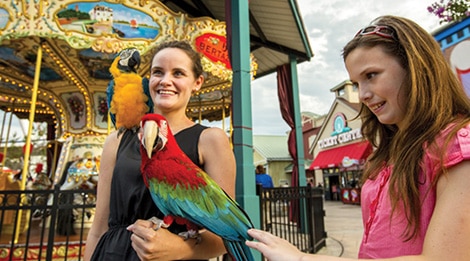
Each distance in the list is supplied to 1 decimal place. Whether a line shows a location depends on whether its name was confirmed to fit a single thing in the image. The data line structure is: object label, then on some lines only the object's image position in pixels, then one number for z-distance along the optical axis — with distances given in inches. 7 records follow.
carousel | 217.0
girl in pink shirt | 25.2
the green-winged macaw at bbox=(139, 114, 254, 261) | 37.4
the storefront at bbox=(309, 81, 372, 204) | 677.9
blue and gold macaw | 58.9
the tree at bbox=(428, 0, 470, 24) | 164.8
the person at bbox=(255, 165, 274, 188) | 307.6
